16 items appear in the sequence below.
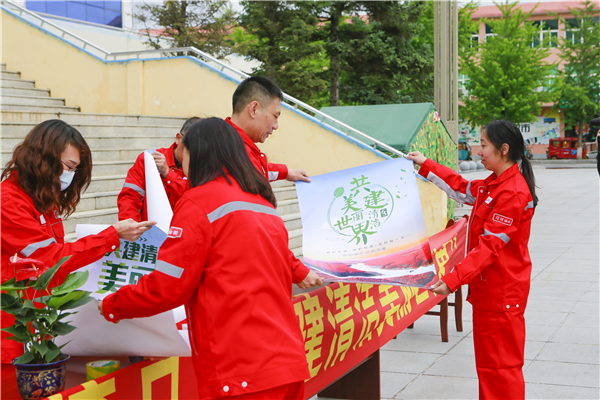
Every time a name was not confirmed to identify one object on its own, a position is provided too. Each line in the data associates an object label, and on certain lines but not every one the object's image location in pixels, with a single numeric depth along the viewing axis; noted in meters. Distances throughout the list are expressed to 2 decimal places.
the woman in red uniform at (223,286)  1.92
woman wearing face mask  2.32
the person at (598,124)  4.44
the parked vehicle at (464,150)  36.25
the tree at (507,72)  30.45
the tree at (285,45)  19.09
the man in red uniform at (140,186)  3.71
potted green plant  1.89
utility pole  12.48
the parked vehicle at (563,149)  40.11
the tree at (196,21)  19.19
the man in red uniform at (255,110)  3.19
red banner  2.13
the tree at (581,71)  37.69
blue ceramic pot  1.88
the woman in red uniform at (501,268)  3.19
